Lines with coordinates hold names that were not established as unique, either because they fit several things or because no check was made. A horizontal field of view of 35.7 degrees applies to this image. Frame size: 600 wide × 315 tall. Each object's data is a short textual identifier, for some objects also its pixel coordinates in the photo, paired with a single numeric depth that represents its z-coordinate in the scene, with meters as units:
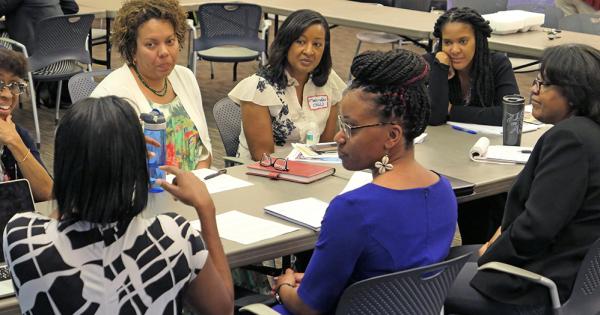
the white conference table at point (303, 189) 2.82
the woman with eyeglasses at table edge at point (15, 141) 3.14
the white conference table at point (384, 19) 6.23
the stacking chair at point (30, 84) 5.98
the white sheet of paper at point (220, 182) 3.35
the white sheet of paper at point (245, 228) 2.86
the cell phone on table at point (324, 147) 3.92
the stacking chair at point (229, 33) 6.93
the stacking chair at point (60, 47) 6.12
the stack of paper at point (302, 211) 3.00
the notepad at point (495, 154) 3.85
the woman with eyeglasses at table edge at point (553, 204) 2.83
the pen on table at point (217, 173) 3.48
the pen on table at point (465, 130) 4.30
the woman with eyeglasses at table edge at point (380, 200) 2.35
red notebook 3.46
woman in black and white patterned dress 1.90
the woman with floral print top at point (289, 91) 4.08
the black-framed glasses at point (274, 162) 3.53
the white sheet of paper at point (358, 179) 3.39
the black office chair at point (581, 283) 2.84
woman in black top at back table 4.40
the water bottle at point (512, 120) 4.04
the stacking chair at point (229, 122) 4.23
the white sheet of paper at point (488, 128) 4.31
